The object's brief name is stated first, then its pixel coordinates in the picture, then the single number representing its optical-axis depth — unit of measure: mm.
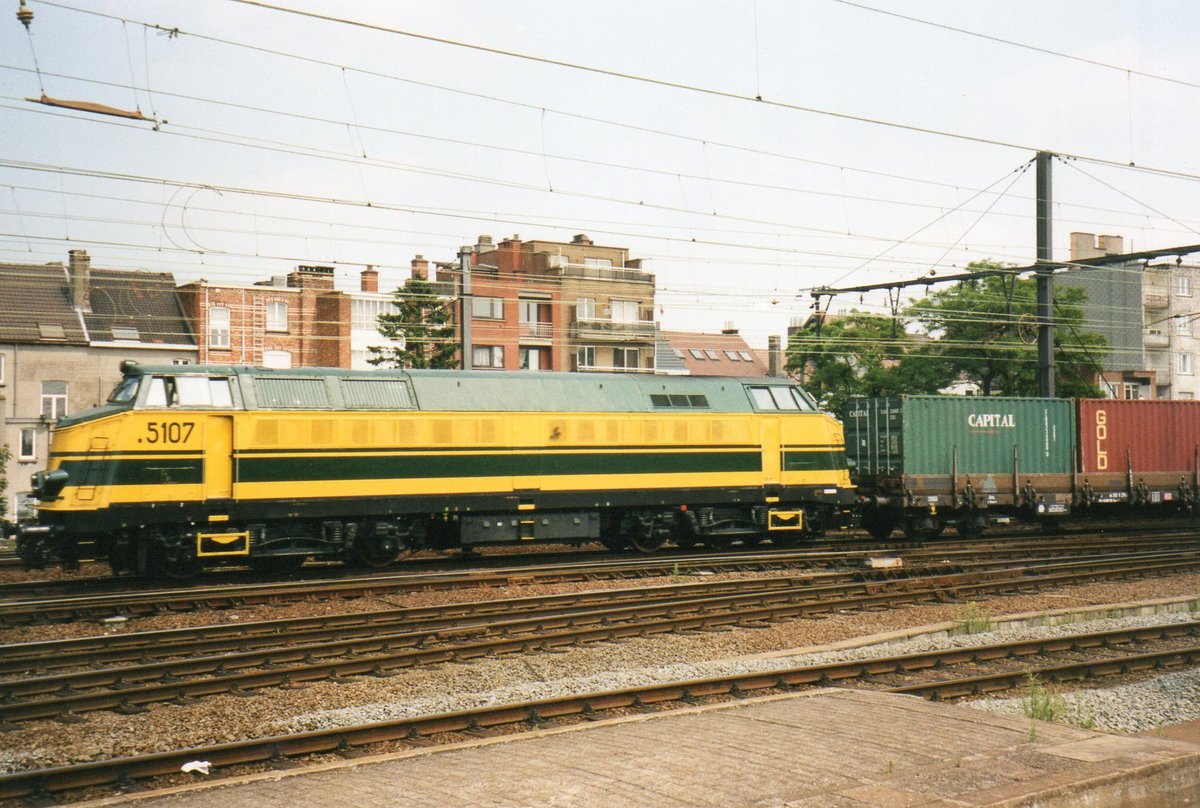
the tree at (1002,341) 48469
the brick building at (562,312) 54500
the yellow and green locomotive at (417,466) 18594
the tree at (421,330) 46791
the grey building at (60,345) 45312
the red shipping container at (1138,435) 29781
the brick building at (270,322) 51219
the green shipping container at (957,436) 26672
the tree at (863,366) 50875
